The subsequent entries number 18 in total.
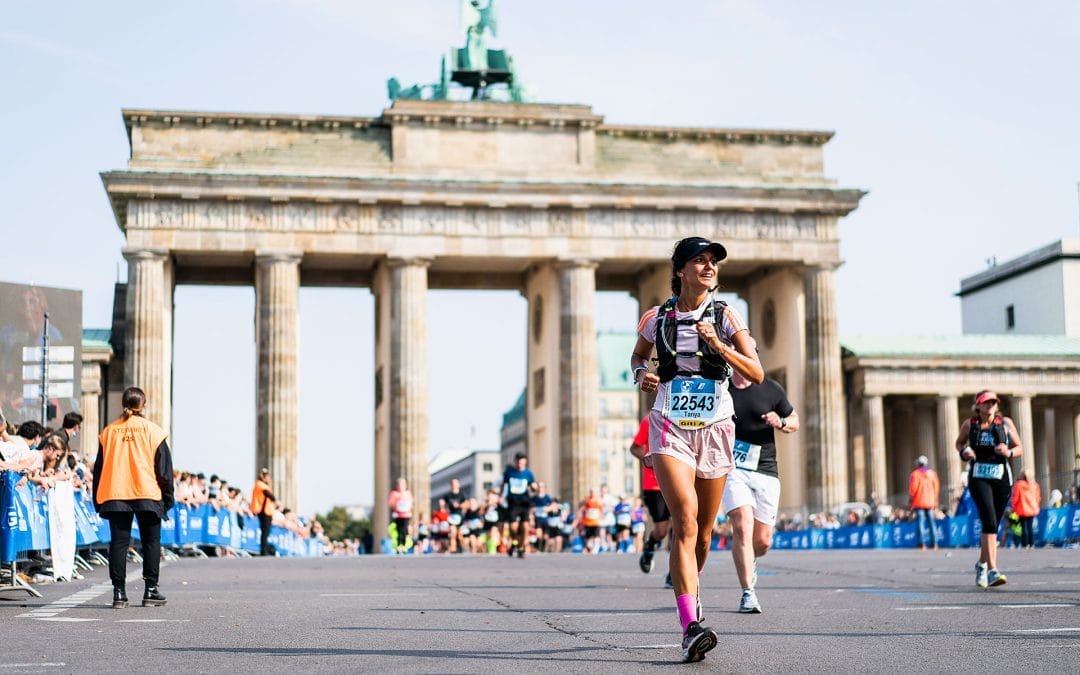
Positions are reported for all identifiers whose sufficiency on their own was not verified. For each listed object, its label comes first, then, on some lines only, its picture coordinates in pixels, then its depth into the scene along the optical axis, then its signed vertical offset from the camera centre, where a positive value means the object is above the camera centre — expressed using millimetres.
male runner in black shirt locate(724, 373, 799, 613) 14461 +337
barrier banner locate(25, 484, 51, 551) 18077 -20
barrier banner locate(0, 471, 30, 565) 16734 -73
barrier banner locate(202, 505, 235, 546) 36719 -396
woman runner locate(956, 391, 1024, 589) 16984 +329
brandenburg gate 60688 +9782
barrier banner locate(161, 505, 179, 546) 34072 -407
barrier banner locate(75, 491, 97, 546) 23984 -179
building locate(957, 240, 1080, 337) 97250 +11708
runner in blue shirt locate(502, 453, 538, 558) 32375 +277
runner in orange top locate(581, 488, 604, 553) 42312 -325
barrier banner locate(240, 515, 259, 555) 41625 -665
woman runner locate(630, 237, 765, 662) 10008 +690
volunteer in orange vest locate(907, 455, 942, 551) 36938 +88
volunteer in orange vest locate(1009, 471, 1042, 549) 35938 -128
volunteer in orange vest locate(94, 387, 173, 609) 15781 +242
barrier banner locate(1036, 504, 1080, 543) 36469 -528
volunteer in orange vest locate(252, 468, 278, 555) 37625 +72
